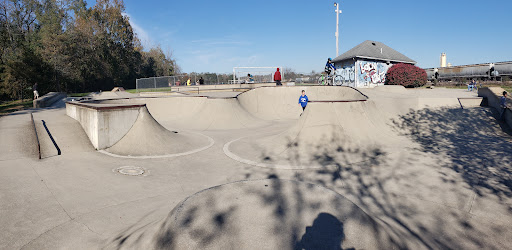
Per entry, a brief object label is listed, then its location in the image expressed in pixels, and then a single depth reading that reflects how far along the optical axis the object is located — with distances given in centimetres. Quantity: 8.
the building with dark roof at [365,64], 2592
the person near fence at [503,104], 1155
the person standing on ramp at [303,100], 1402
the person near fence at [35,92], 2203
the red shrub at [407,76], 2389
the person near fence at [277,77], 2256
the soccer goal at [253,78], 2762
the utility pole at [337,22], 2752
